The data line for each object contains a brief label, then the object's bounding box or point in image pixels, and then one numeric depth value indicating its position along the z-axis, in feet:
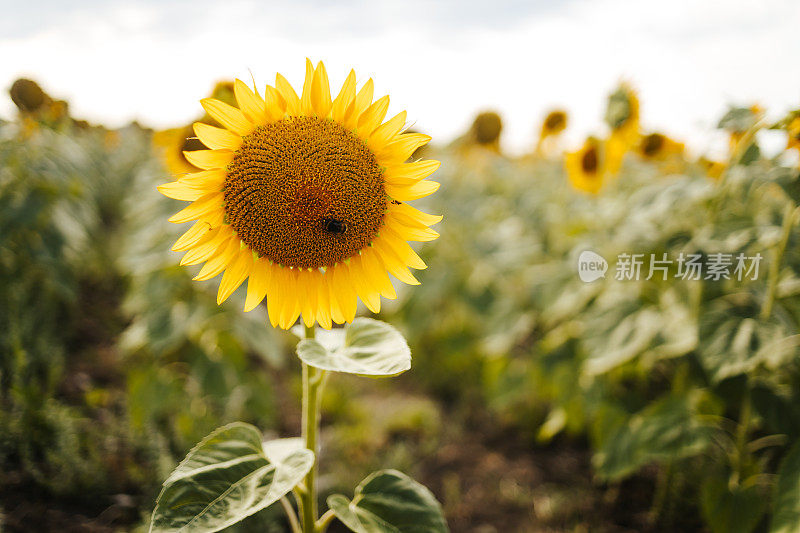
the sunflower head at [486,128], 17.38
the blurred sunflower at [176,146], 8.58
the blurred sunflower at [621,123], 9.71
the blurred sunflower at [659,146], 12.09
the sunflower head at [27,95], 9.81
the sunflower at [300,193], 3.19
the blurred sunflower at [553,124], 15.56
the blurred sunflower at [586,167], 11.78
